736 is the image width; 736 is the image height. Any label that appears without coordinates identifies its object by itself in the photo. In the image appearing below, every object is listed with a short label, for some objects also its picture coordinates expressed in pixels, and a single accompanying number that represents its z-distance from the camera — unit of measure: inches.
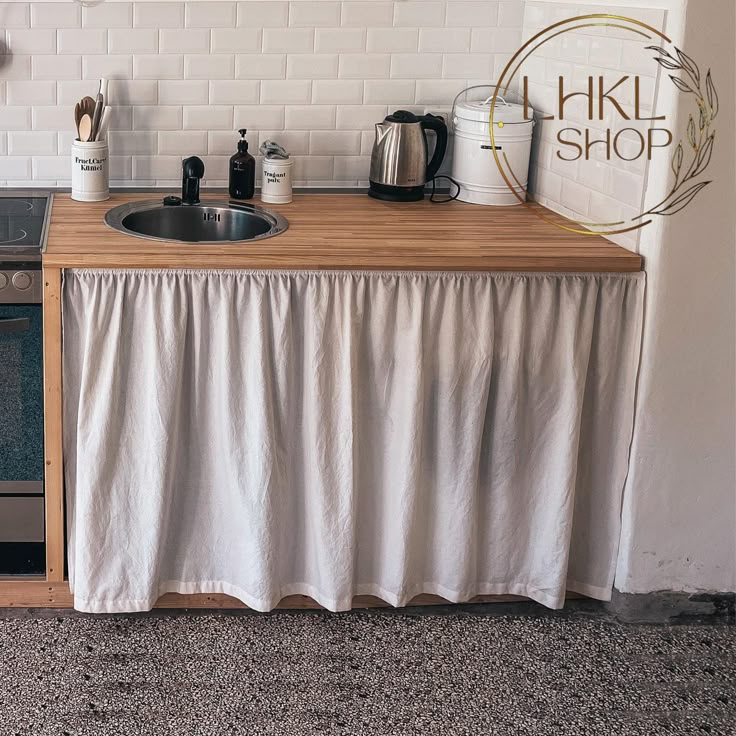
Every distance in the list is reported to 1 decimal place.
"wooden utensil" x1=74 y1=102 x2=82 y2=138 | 111.7
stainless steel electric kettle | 115.6
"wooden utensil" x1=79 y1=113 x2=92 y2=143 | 111.0
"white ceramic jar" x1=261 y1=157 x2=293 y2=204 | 114.4
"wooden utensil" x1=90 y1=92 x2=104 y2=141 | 111.2
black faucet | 111.7
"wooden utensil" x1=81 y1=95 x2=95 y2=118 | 111.6
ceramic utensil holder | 111.0
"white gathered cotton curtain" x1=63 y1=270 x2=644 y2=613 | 94.6
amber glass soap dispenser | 115.3
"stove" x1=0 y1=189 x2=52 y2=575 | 93.0
